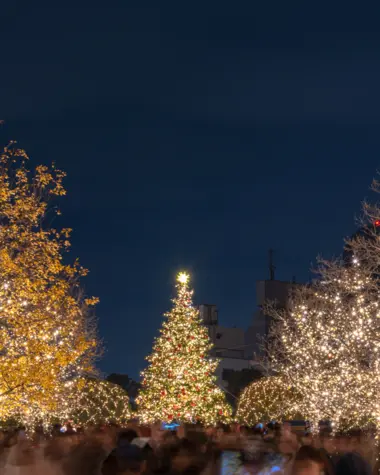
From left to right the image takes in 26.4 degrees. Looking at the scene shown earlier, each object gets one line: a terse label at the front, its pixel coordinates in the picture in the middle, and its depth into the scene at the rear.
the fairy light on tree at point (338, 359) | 31.58
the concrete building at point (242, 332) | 81.62
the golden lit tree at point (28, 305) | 19.17
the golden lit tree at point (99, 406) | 42.28
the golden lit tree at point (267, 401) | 42.53
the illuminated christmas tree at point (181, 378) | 42.16
